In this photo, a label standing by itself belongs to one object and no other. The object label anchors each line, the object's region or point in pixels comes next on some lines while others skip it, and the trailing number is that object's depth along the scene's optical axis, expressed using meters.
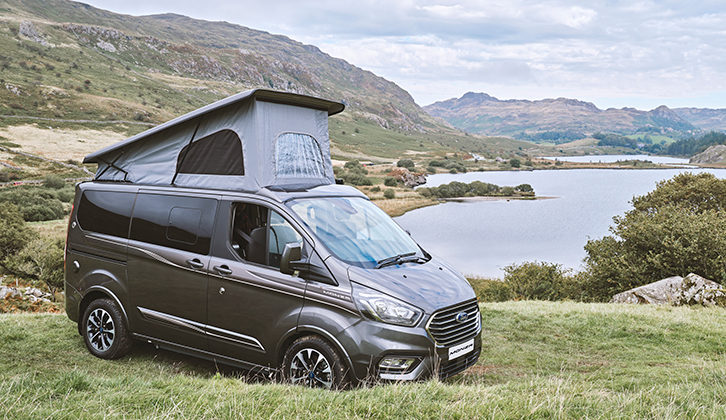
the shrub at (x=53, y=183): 57.53
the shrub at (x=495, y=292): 22.11
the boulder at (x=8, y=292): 15.66
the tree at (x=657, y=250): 16.83
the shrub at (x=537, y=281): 22.14
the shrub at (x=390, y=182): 93.67
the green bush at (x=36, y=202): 39.84
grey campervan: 5.18
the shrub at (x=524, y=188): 89.75
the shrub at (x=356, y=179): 86.88
